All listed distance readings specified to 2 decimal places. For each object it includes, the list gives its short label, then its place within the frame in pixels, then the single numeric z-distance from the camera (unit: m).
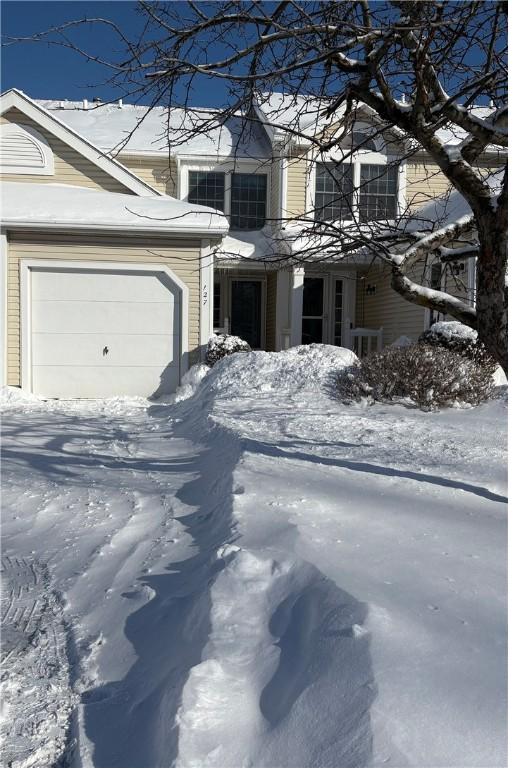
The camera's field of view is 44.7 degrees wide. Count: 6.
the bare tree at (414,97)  3.68
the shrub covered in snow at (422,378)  8.12
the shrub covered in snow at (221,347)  11.71
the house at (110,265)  11.77
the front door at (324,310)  16.66
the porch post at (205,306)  12.13
